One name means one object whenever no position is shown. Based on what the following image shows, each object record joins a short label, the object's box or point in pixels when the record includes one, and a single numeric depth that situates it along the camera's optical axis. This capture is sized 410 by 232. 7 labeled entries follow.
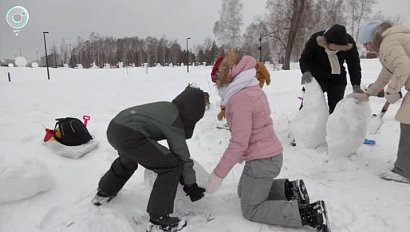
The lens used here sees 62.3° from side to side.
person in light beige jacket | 3.08
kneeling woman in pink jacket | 2.48
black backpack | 3.54
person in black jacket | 3.97
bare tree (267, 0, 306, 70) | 19.81
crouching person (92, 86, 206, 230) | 2.41
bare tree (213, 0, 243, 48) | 31.19
